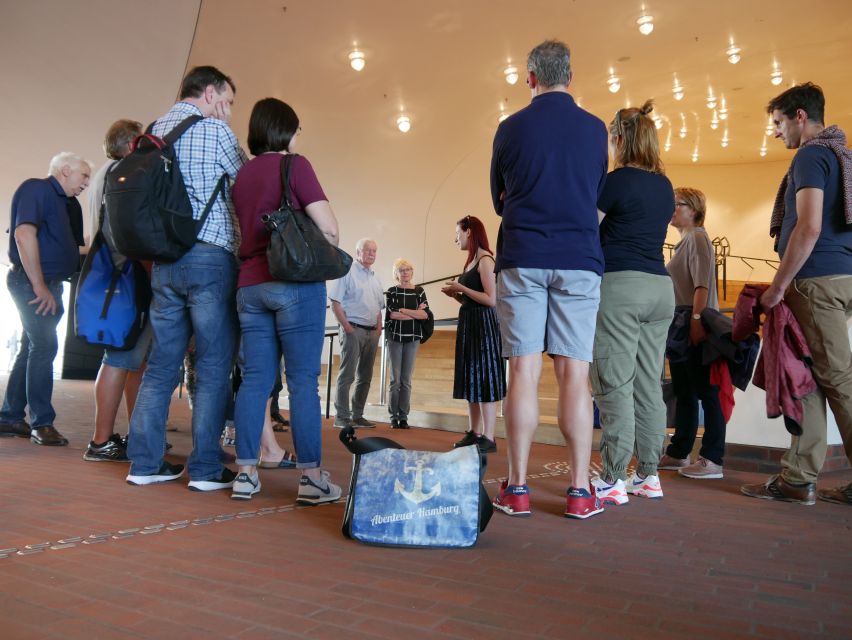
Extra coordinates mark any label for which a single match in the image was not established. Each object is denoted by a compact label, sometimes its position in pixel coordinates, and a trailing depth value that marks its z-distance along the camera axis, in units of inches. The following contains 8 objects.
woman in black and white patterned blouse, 276.7
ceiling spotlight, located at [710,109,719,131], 628.7
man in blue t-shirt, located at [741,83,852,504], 127.0
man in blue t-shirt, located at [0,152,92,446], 165.5
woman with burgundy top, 111.4
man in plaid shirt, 118.4
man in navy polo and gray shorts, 105.7
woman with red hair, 190.7
